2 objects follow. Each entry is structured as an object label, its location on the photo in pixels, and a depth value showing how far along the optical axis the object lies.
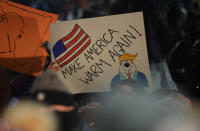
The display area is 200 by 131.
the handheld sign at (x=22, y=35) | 9.89
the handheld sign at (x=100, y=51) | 9.82
